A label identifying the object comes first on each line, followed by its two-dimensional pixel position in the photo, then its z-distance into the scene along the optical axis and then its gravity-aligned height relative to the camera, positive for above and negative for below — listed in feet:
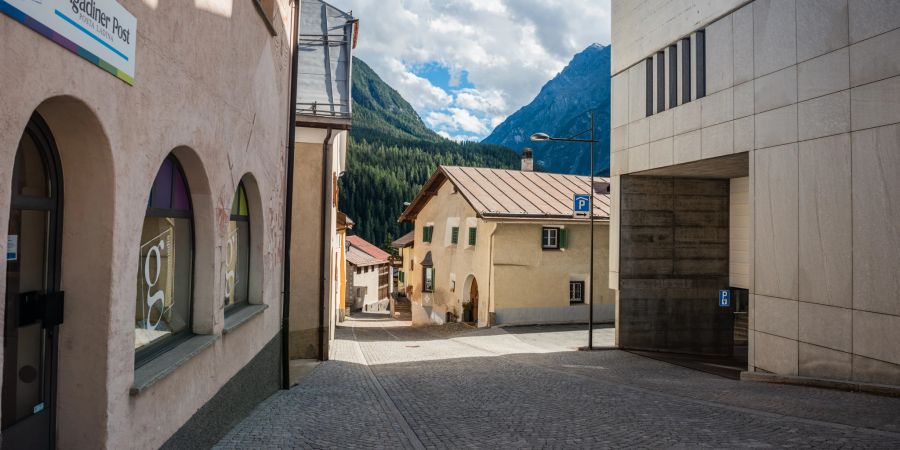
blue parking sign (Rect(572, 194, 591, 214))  70.44 +5.58
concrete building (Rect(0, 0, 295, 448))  11.12 +0.56
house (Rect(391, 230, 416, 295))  136.26 -1.35
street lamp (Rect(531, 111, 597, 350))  59.89 +11.16
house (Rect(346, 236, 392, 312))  196.15 -10.50
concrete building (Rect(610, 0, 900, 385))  31.45 +5.44
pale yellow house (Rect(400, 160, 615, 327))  84.43 -0.10
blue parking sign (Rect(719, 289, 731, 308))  60.13 -4.45
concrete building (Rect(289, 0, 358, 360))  47.16 +3.50
